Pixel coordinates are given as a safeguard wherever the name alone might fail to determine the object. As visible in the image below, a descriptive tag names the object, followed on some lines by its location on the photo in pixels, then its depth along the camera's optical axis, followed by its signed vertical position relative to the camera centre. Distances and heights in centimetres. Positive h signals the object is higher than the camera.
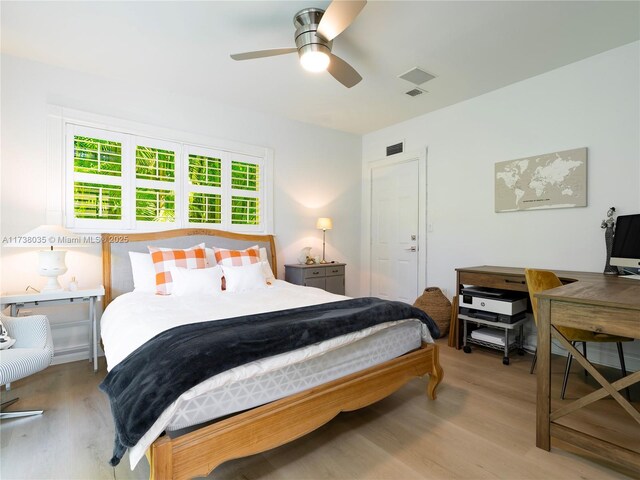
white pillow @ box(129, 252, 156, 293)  297 -34
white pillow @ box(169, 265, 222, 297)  276 -40
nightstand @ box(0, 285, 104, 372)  250 -52
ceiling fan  211 +133
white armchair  186 -72
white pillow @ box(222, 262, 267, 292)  302 -41
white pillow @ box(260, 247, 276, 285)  346 -37
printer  294 -65
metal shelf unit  292 -98
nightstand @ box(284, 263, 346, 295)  400 -51
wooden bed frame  124 -87
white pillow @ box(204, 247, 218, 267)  340 -22
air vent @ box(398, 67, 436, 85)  308 +159
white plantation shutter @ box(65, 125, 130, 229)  302 +56
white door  440 +8
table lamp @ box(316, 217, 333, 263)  437 +17
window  308 +57
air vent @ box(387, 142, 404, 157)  453 +126
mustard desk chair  219 -39
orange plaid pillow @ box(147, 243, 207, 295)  289 -23
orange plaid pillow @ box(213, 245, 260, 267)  330 -22
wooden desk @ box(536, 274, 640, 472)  149 -47
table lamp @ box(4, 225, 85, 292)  261 -7
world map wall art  296 +55
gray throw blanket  122 -52
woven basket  369 -83
